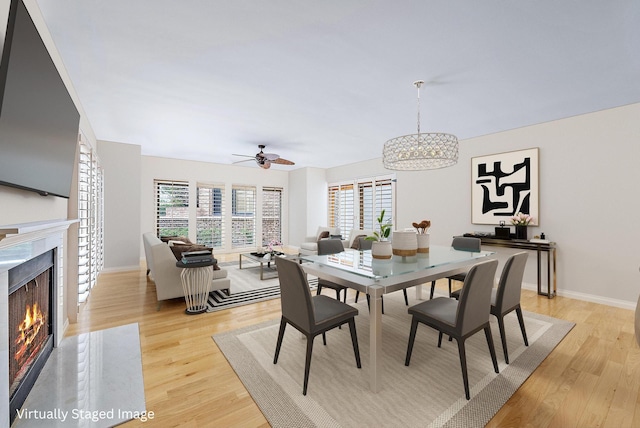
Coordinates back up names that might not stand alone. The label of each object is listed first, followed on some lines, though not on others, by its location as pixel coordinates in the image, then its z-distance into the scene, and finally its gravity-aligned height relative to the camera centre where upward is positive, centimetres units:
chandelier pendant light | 261 +65
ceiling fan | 482 +101
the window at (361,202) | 630 +33
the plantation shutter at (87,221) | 307 -9
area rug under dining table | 159 -116
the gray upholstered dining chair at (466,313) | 176 -71
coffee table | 456 -78
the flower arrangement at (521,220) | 388 -6
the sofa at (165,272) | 319 -69
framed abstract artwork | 395 +46
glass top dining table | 177 -44
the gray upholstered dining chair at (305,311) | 179 -70
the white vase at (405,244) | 267 -28
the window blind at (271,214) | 812 +3
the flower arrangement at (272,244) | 519 -56
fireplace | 125 -57
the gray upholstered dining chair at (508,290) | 211 -60
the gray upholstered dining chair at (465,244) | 327 -36
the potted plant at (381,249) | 248 -31
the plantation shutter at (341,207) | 738 +24
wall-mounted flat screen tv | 116 +54
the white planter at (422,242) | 291 -29
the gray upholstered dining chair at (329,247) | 325 -38
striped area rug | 341 -109
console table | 366 -46
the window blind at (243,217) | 758 -6
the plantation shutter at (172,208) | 657 +17
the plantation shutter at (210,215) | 707 -1
